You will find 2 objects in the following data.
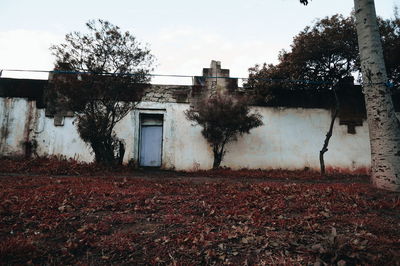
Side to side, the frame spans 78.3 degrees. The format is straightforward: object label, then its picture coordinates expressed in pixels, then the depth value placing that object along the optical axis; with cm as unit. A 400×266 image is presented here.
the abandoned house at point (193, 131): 1148
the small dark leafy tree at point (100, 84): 856
